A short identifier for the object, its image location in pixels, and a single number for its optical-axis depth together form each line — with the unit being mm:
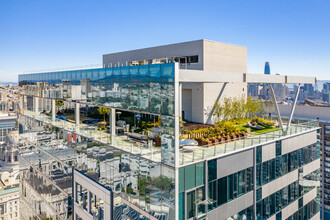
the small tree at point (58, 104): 30266
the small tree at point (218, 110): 26047
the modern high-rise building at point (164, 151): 11953
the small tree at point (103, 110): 24356
